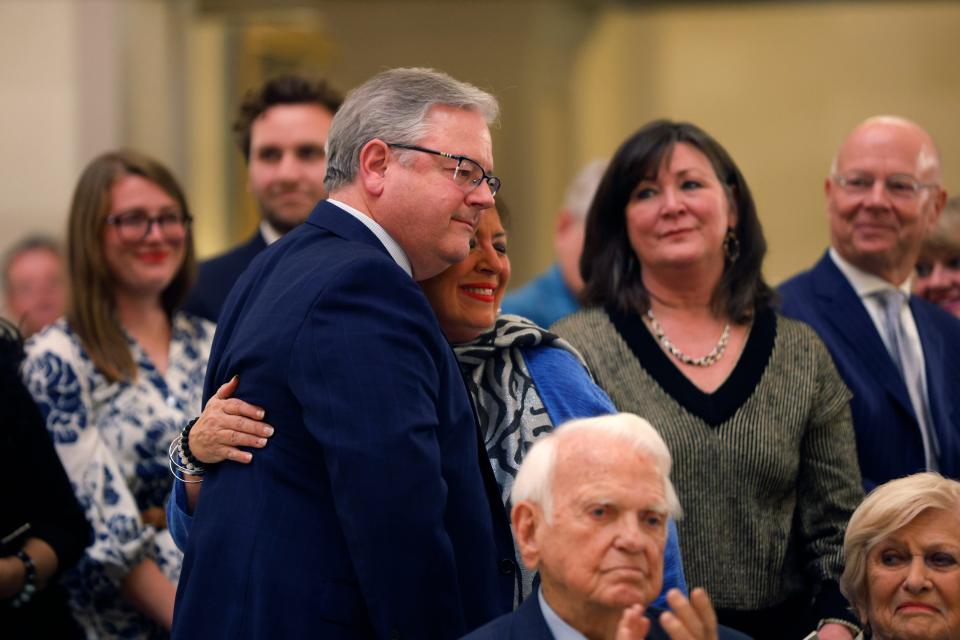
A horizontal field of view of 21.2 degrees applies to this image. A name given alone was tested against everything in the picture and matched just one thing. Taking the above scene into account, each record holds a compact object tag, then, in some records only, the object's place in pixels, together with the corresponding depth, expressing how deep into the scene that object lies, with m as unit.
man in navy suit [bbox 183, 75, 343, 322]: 8.54
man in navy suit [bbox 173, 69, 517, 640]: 4.59
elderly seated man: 4.40
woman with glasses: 6.94
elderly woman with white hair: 5.58
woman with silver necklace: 6.18
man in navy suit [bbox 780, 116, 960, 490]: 6.90
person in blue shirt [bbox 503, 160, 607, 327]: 9.91
